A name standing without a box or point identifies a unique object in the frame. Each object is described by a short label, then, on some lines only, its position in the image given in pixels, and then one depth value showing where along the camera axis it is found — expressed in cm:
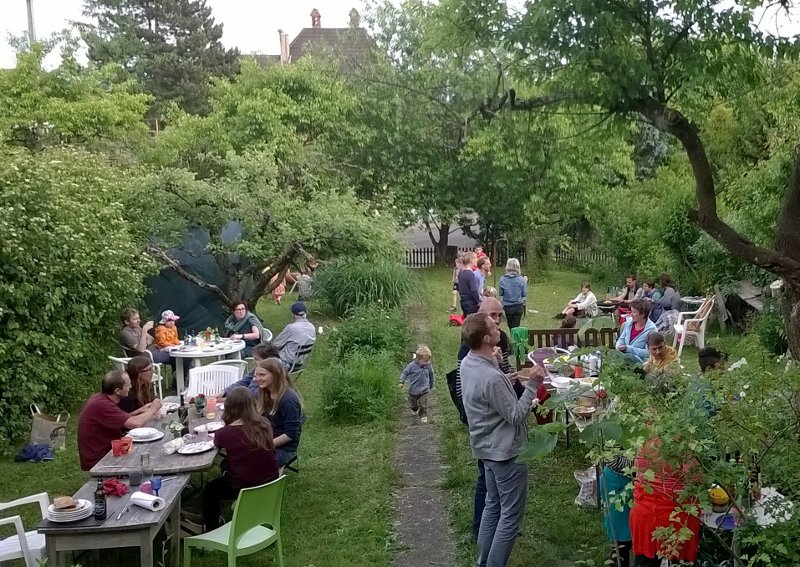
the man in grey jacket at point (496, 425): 431
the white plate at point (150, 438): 569
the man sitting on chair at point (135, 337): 958
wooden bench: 935
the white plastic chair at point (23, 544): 449
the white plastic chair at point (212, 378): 804
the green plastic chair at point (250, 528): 444
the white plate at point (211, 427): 586
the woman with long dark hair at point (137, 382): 636
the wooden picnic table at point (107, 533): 425
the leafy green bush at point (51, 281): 781
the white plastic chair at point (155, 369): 923
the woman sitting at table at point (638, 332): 718
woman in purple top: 507
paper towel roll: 446
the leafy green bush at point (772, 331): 991
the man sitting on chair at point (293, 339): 891
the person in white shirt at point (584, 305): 1309
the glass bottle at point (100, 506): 435
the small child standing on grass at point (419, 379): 826
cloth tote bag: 767
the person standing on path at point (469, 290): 1076
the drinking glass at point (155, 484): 472
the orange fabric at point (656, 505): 342
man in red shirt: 571
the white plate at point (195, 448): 536
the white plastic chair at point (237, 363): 845
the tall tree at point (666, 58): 470
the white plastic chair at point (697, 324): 1120
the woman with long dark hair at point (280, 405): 579
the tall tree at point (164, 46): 3534
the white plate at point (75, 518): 428
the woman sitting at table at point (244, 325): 1068
